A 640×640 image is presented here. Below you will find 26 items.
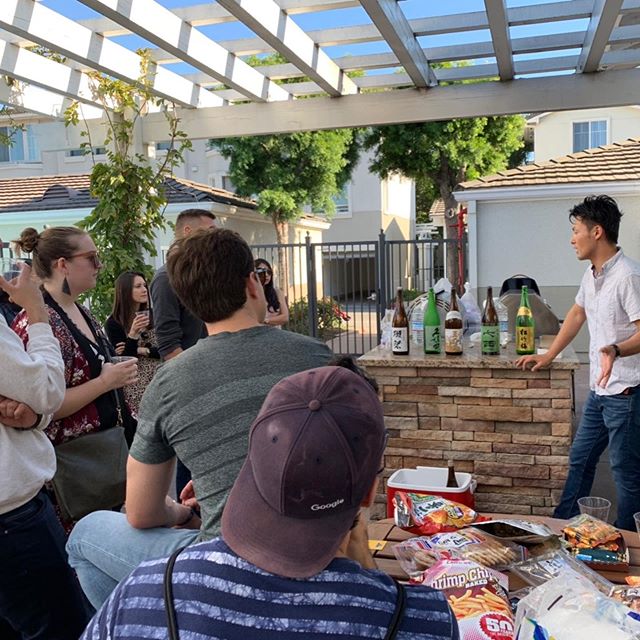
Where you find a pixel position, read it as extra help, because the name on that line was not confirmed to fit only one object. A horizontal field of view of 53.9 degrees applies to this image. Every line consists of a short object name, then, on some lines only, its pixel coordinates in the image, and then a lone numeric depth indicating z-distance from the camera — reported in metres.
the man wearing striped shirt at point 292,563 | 0.87
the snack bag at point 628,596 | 1.47
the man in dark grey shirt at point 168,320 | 3.76
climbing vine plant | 6.28
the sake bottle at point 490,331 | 3.54
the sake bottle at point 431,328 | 3.57
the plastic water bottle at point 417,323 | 3.75
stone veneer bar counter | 3.38
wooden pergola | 4.96
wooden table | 1.83
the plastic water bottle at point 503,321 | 3.94
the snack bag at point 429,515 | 2.04
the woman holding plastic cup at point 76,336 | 2.60
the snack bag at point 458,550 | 1.74
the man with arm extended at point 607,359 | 3.21
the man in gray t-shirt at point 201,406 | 1.67
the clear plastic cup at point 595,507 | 2.09
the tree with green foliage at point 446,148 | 15.68
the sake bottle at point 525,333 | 3.43
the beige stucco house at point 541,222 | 9.99
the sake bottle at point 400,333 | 3.63
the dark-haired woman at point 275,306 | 5.26
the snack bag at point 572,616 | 1.17
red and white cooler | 2.68
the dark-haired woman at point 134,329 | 3.97
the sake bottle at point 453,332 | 3.53
